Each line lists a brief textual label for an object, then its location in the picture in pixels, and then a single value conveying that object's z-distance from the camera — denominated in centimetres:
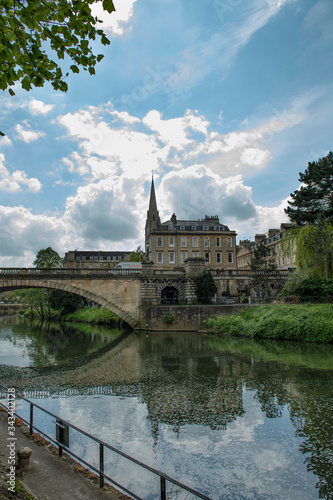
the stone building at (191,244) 5509
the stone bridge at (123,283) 3192
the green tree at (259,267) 3409
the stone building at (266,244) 5888
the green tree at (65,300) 5634
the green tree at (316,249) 2859
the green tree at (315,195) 3612
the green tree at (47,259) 5697
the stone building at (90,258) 9246
